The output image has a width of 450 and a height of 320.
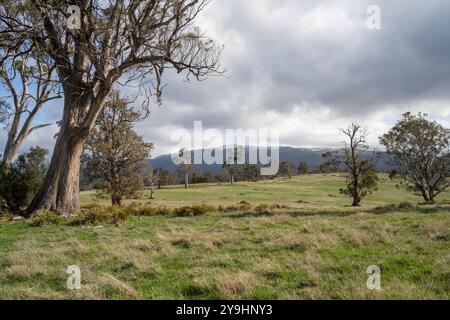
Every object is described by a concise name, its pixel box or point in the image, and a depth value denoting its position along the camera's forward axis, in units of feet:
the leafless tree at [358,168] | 145.59
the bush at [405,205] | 93.00
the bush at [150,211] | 75.72
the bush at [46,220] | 55.67
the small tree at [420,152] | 150.92
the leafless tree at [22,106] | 88.94
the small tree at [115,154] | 106.83
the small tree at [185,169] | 324.52
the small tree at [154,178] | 213.25
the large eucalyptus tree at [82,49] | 63.16
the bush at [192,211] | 75.83
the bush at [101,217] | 57.62
